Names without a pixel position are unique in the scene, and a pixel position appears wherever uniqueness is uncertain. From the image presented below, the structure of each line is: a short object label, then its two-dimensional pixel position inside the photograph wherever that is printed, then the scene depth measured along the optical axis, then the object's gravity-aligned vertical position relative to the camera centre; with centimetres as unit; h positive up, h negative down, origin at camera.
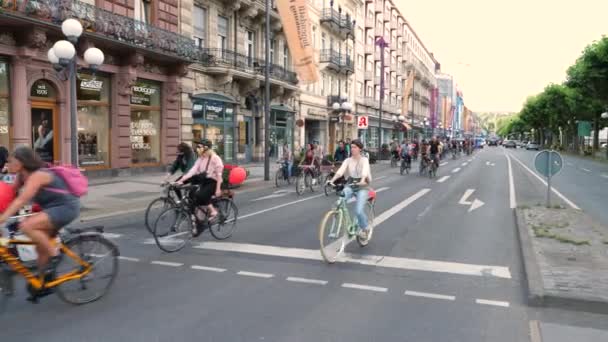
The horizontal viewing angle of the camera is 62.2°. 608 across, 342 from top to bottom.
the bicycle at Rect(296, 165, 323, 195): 1644 -115
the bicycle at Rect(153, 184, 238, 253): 766 -129
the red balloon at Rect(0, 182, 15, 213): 507 -56
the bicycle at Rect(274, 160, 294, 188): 1905 -112
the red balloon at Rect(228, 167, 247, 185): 1548 -101
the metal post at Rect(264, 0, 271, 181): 2041 +108
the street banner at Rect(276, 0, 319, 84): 2208 +488
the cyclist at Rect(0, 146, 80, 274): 467 -56
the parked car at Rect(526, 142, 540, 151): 9076 -5
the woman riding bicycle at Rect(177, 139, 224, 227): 818 -55
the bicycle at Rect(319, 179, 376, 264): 703 -126
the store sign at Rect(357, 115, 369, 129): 3003 +133
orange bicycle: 474 -124
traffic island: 521 -150
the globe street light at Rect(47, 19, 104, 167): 1157 +203
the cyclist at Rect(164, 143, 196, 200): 1037 -34
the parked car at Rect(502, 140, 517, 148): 10549 +42
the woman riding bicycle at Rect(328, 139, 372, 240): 777 -49
